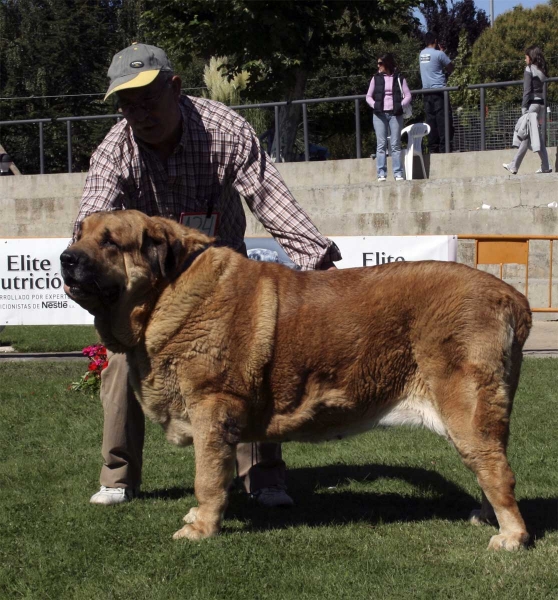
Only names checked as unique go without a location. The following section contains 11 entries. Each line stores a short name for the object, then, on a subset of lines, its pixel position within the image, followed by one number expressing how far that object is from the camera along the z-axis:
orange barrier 11.93
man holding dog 4.83
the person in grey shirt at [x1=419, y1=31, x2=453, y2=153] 16.66
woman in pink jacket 15.04
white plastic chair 16.36
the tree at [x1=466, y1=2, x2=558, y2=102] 47.12
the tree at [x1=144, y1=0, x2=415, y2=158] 19.88
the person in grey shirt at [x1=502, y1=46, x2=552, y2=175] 14.59
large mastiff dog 4.35
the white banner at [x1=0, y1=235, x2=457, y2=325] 10.62
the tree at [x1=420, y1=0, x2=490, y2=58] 49.25
